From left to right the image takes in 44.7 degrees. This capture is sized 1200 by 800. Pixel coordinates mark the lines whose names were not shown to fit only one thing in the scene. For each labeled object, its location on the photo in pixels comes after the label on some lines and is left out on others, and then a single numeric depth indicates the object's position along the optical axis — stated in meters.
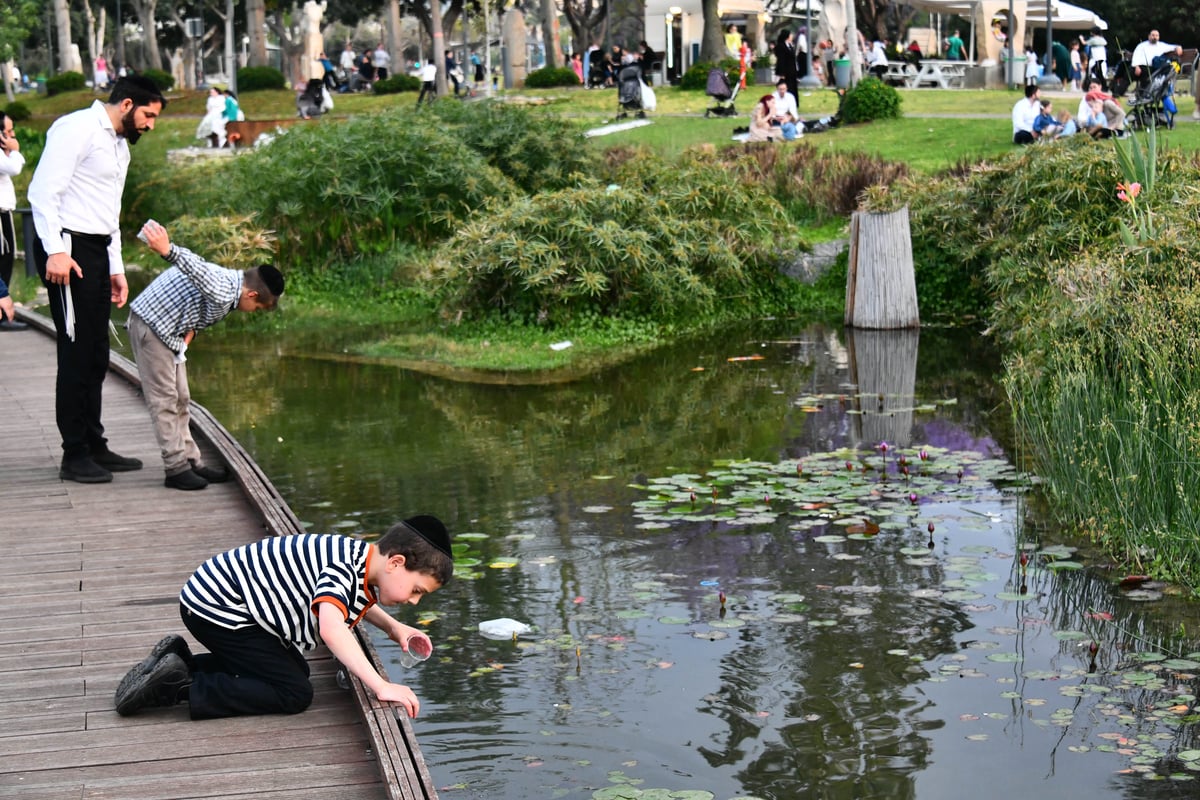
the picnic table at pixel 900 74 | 35.06
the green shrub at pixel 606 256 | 13.80
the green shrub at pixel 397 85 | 38.97
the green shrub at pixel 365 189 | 16.53
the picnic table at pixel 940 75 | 34.38
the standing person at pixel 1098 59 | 30.48
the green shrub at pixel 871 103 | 24.20
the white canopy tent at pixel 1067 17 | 35.78
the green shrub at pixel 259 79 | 38.56
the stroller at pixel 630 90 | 27.77
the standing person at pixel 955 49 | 42.44
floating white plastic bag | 5.99
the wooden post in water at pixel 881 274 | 13.76
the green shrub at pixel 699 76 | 33.12
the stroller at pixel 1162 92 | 21.34
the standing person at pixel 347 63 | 48.41
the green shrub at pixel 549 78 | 37.25
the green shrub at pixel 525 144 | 18.02
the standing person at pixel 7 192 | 10.05
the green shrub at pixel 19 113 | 38.28
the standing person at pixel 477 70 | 43.01
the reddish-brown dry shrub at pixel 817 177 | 17.16
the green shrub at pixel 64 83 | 44.03
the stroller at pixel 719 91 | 27.28
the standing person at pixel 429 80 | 34.62
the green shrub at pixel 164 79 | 41.12
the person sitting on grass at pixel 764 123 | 22.72
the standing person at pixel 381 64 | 45.94
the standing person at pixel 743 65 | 31.41
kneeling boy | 4.29
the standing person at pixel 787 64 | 26.44
